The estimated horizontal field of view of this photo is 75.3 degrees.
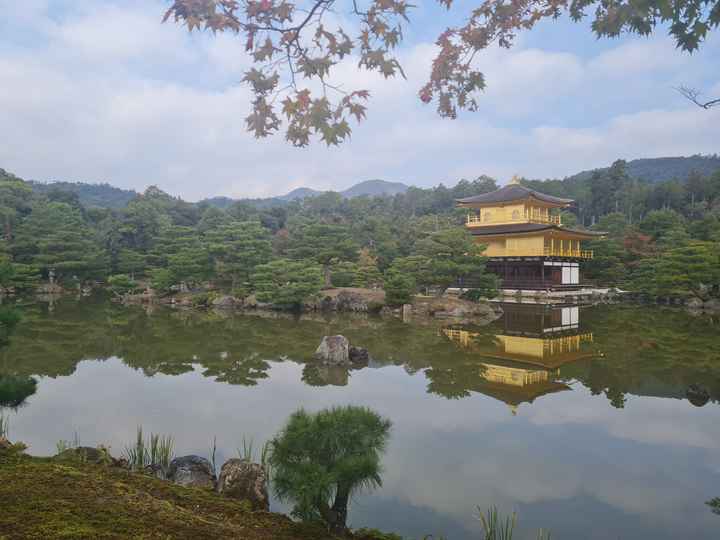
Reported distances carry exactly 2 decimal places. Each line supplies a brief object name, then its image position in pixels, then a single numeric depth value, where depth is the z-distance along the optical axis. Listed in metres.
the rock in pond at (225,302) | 20.83
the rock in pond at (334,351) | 9.64
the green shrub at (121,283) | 21.88
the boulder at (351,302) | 19.30
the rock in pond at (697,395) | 6.91
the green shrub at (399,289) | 17.72
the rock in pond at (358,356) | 9.76
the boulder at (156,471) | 4.23
